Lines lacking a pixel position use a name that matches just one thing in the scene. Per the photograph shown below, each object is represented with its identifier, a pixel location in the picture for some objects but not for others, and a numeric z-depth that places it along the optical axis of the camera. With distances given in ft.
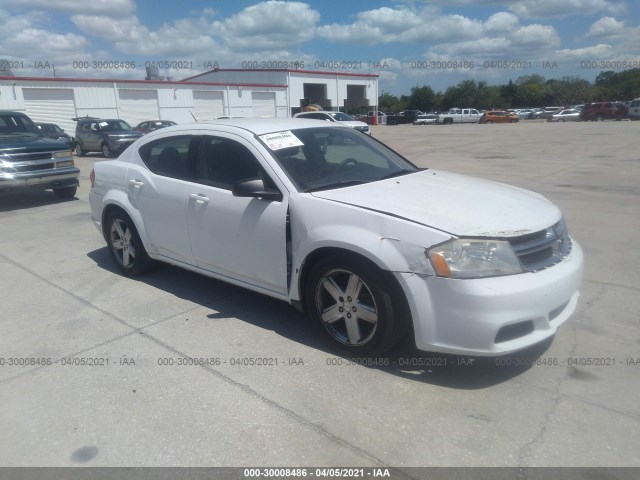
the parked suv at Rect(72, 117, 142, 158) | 71.10
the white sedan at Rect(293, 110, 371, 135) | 94.27
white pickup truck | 189.98
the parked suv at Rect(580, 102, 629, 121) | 149.38
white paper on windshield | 14.01
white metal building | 103.19
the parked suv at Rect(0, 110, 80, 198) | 31.17
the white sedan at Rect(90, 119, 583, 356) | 10.46
